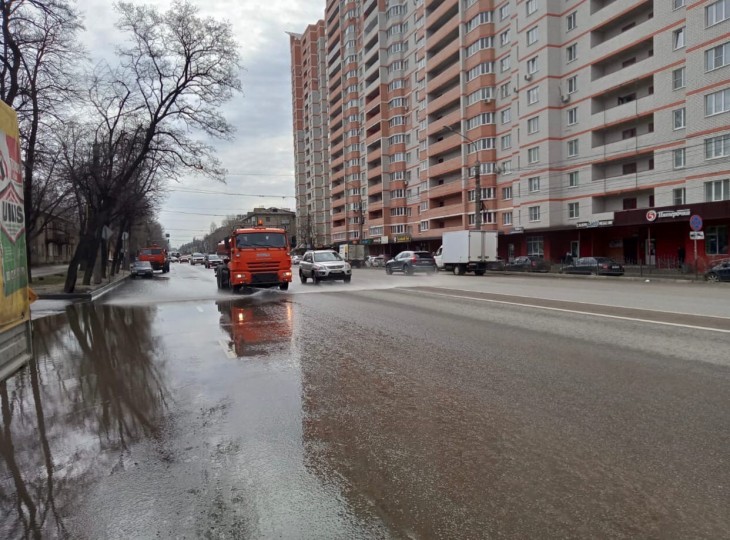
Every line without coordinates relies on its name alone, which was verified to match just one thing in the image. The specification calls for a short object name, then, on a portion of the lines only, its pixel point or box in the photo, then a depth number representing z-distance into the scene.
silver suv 25.75
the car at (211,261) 60.34
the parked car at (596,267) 30.97
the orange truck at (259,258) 20.33
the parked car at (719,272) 24.47
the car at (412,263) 35.25
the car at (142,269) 41.59
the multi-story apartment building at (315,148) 106.94
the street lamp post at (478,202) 37.01
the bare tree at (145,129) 23.75
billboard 5.07
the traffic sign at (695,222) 25.69
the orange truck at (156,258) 51.66
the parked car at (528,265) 36.66
